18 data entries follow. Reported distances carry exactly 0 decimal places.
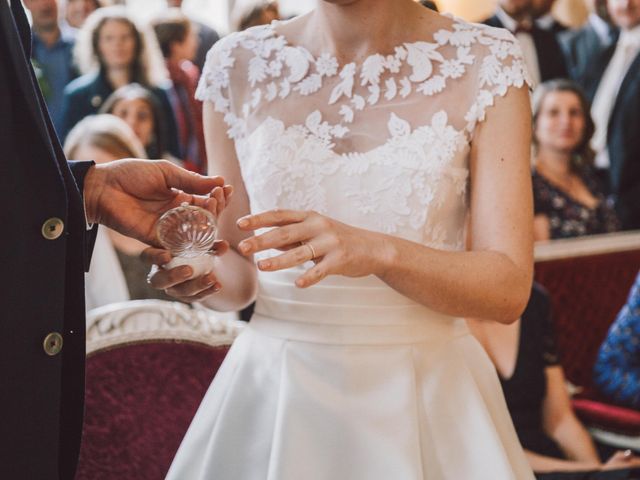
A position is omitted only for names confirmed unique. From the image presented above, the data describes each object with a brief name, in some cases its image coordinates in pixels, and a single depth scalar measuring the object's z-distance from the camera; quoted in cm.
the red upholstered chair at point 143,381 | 201
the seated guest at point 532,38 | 527
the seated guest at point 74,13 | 436
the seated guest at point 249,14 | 469
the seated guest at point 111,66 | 427
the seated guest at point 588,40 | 548
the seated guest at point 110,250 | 373
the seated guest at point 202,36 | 467
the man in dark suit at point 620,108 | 538
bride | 161
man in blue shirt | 425
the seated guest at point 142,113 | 432
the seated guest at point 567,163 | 477
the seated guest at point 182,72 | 461
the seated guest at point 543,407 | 300
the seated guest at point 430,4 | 232
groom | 126
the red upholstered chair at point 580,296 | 394
